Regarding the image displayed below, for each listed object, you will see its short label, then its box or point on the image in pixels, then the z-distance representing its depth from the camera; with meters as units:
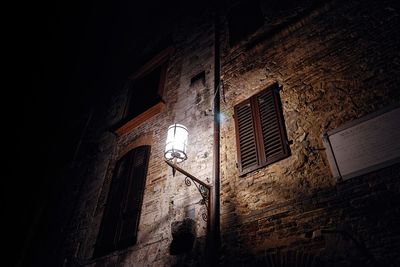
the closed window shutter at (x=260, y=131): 4.47
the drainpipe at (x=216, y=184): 4.12
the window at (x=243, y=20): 7.09
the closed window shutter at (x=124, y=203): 5.83
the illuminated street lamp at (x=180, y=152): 4.68
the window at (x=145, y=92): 7.74
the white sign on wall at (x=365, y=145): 3.33
